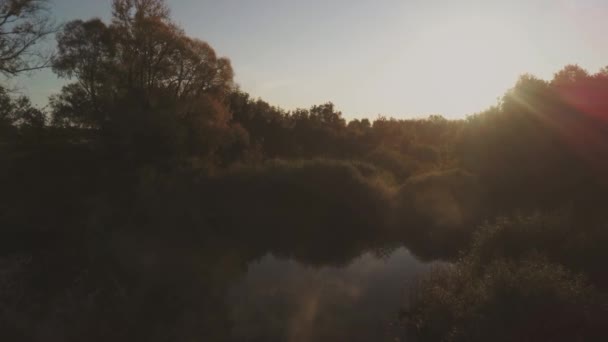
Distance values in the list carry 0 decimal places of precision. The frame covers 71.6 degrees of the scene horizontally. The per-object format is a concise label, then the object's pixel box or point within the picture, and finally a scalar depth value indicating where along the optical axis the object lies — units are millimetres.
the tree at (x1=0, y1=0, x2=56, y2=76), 19938
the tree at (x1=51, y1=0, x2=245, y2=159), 30297
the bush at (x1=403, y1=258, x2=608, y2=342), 9773
